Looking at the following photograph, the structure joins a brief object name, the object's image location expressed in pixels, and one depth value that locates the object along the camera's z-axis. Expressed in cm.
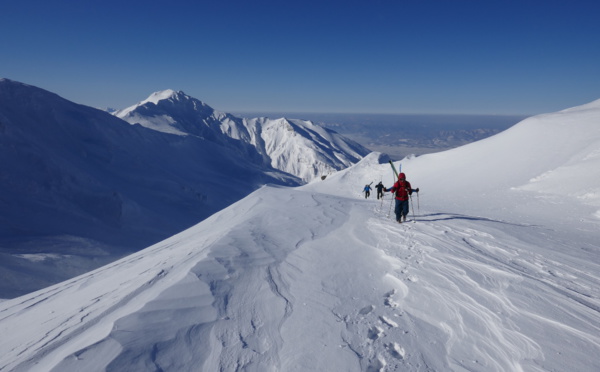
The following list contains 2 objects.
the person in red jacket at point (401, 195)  1122
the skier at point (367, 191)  2745
